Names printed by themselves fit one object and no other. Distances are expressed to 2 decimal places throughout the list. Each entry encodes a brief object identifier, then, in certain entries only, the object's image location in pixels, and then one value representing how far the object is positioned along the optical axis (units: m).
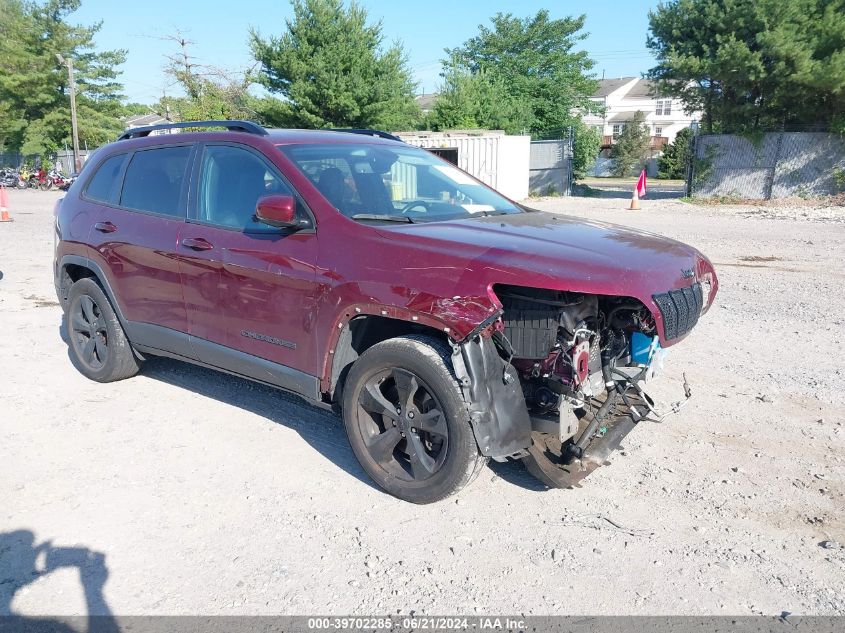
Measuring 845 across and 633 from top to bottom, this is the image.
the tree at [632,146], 45.09
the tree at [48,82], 39.06
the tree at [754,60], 22.05
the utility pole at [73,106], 36.31
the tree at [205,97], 37.56
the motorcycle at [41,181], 36.22
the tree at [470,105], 29.78
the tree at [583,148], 36.34
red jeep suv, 3.35
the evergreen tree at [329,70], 27.77
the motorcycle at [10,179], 38.00
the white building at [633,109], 73.31
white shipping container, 24.73
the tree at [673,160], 40.69
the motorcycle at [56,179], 35.42
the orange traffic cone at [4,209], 18.37
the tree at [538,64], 36.75
